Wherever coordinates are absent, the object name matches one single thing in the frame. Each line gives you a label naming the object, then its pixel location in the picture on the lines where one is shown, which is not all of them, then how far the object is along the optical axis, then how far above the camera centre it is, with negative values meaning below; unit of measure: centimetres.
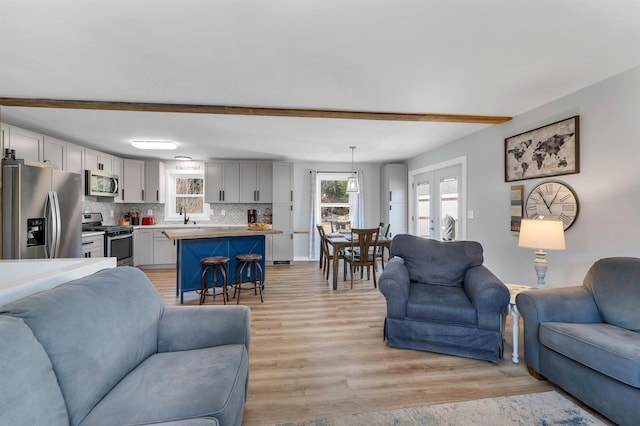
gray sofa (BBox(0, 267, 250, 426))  90 -65
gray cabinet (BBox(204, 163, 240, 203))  602 +67
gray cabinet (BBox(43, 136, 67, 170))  386 +88
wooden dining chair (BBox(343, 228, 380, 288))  420 -56
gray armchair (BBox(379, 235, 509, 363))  224 -78
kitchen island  367 -52
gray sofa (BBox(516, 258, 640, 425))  152 -78
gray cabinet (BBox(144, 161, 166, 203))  580 +65
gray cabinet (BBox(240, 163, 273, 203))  614 +68
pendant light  489 +49
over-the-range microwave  466 +52
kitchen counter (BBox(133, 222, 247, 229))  555 -28
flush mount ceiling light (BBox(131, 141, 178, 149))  442 +111
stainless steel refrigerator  300 -1
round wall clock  273 +11
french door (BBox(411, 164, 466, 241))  452 +17
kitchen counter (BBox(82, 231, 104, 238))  419 -33
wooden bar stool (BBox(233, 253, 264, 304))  378 -81
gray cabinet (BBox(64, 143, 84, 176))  422 +85
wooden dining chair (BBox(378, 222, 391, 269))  479 -38
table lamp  235 -22
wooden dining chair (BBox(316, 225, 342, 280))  432 -70
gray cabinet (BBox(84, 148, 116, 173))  464 +93
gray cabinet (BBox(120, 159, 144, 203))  560 +64
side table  223 -91
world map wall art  273 +68
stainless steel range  462 -44
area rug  162 -124
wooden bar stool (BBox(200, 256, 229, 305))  351 -76
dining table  424 -49
